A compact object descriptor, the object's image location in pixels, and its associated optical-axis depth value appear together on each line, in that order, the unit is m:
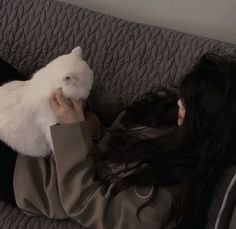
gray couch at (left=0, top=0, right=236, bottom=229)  1.39
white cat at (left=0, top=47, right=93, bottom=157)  1.14
